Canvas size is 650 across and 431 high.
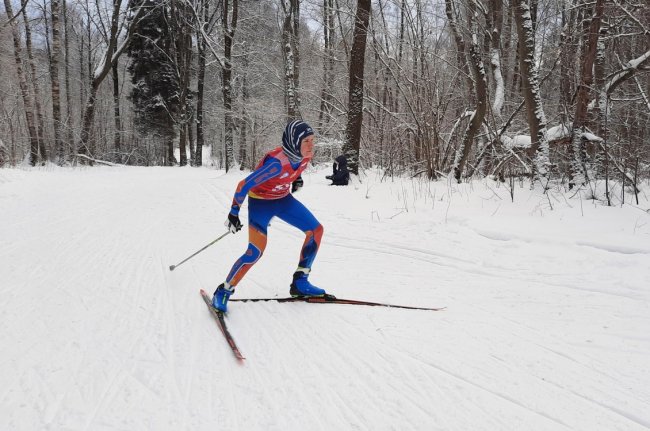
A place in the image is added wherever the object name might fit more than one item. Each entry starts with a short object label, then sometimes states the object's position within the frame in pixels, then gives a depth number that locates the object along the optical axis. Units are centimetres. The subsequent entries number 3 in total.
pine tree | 2662
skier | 382
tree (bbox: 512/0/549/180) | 750
